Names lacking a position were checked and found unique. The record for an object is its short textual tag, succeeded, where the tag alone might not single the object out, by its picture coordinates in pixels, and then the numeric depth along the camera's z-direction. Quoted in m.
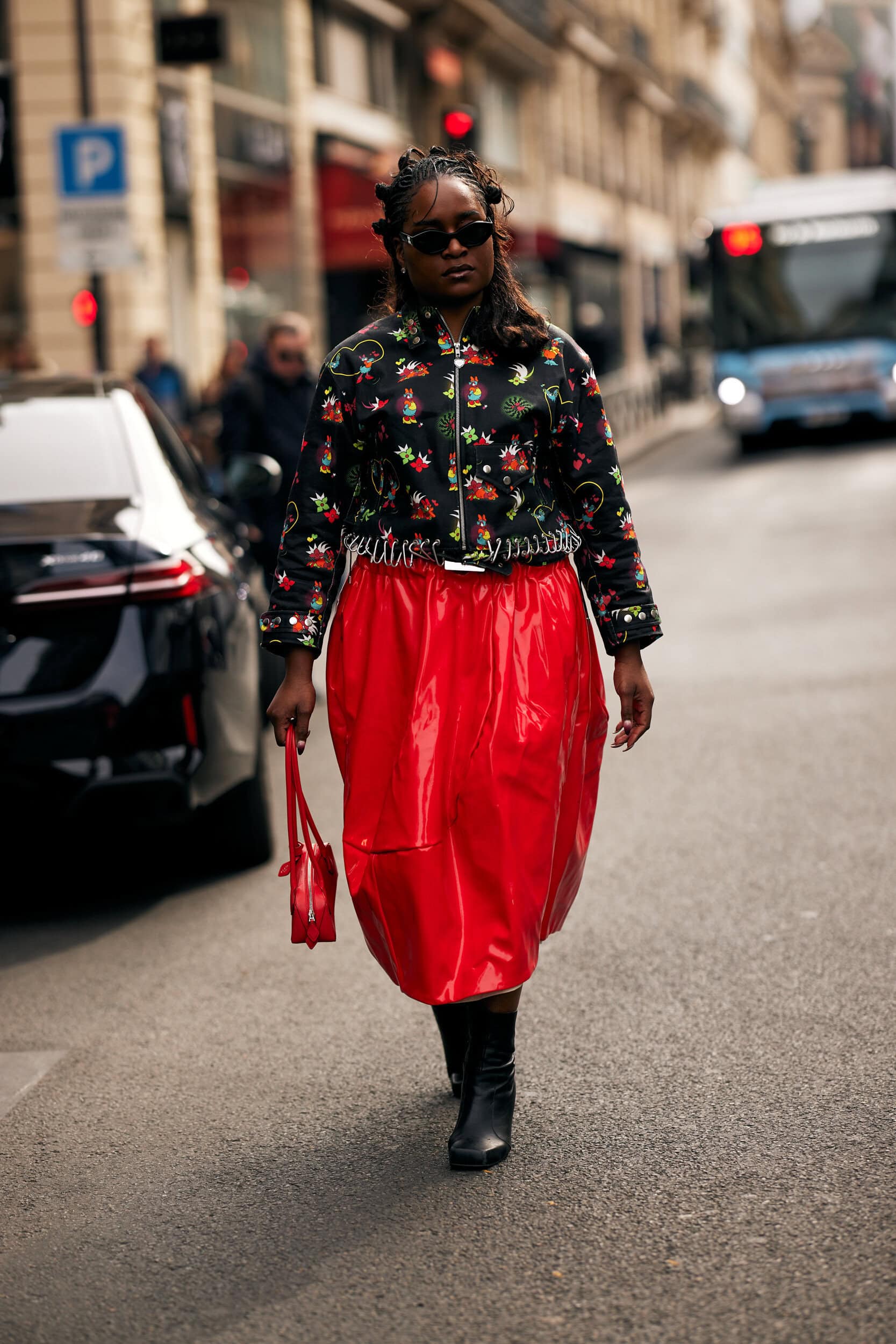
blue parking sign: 12.11
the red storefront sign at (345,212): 24.56
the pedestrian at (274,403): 9.34
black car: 5.04
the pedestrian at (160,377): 16.70
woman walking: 3.45
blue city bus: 23.53
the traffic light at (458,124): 15.03
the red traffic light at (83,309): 17.12
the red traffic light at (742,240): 24.14
